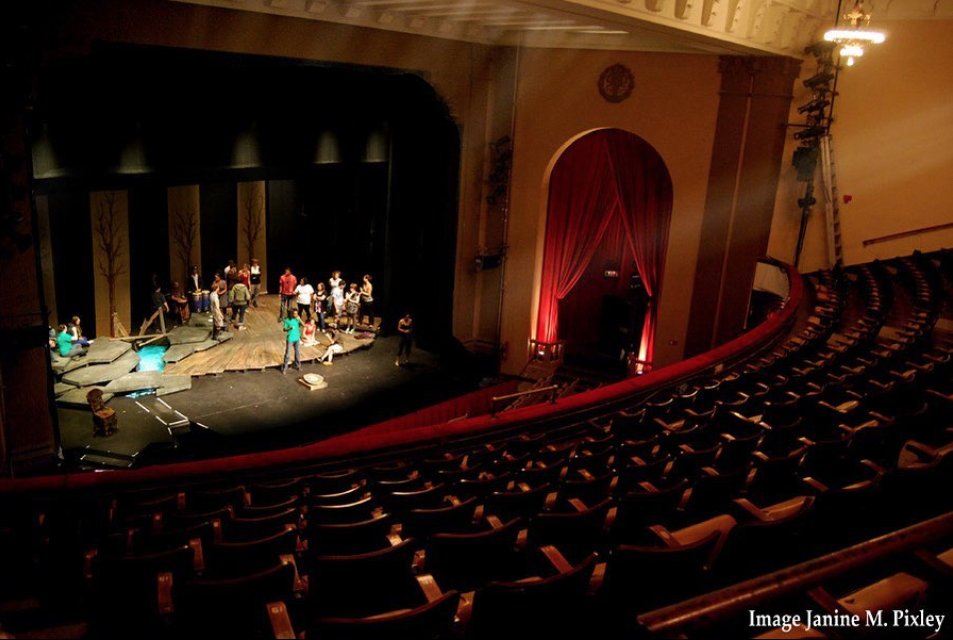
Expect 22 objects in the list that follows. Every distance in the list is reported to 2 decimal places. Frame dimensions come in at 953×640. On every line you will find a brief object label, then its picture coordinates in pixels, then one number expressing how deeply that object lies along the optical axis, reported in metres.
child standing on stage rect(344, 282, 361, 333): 12.83
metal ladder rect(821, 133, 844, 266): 10.24
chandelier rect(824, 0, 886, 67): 7.09
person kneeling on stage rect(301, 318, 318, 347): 11.79
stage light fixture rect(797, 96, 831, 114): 9.71
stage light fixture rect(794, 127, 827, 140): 9.78
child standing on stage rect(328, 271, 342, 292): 12.65
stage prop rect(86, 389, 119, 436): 8.23
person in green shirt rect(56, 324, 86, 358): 10.20
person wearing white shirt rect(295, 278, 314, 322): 12.17
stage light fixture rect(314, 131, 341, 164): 11.72
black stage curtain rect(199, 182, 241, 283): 13.98
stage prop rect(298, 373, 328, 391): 10.23
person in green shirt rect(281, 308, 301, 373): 10.38
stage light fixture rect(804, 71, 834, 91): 9.59
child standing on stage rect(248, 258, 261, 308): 13.96
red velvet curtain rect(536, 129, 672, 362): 11.47
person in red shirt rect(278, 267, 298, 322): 12.87
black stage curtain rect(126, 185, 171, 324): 12.41
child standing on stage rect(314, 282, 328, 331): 12.47
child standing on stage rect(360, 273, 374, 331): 12.89
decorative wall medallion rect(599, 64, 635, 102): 10.82
